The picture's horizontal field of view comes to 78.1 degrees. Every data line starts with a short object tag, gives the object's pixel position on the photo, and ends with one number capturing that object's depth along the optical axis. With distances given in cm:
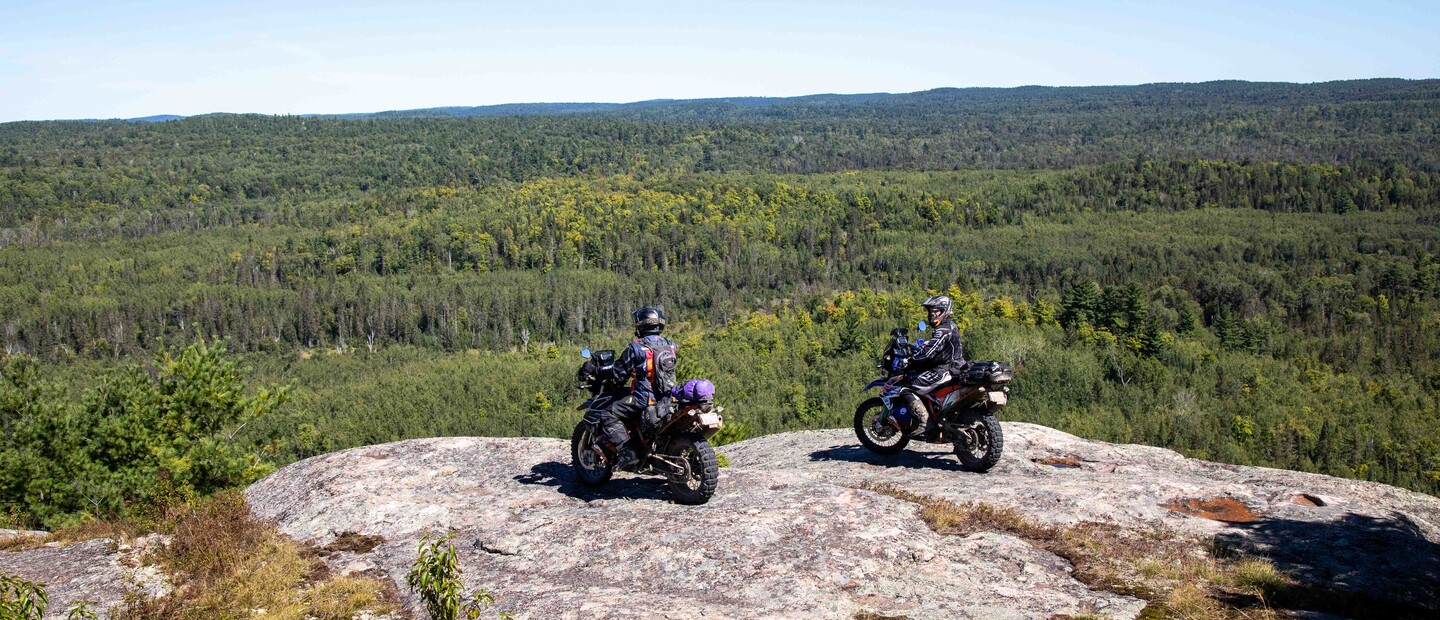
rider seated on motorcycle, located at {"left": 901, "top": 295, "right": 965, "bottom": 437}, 1439
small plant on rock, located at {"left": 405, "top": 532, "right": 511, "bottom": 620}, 651
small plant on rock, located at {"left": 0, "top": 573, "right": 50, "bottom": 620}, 621
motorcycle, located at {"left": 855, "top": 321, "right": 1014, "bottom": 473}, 1391
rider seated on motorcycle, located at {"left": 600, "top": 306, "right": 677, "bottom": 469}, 1212
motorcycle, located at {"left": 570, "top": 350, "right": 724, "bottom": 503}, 1164
